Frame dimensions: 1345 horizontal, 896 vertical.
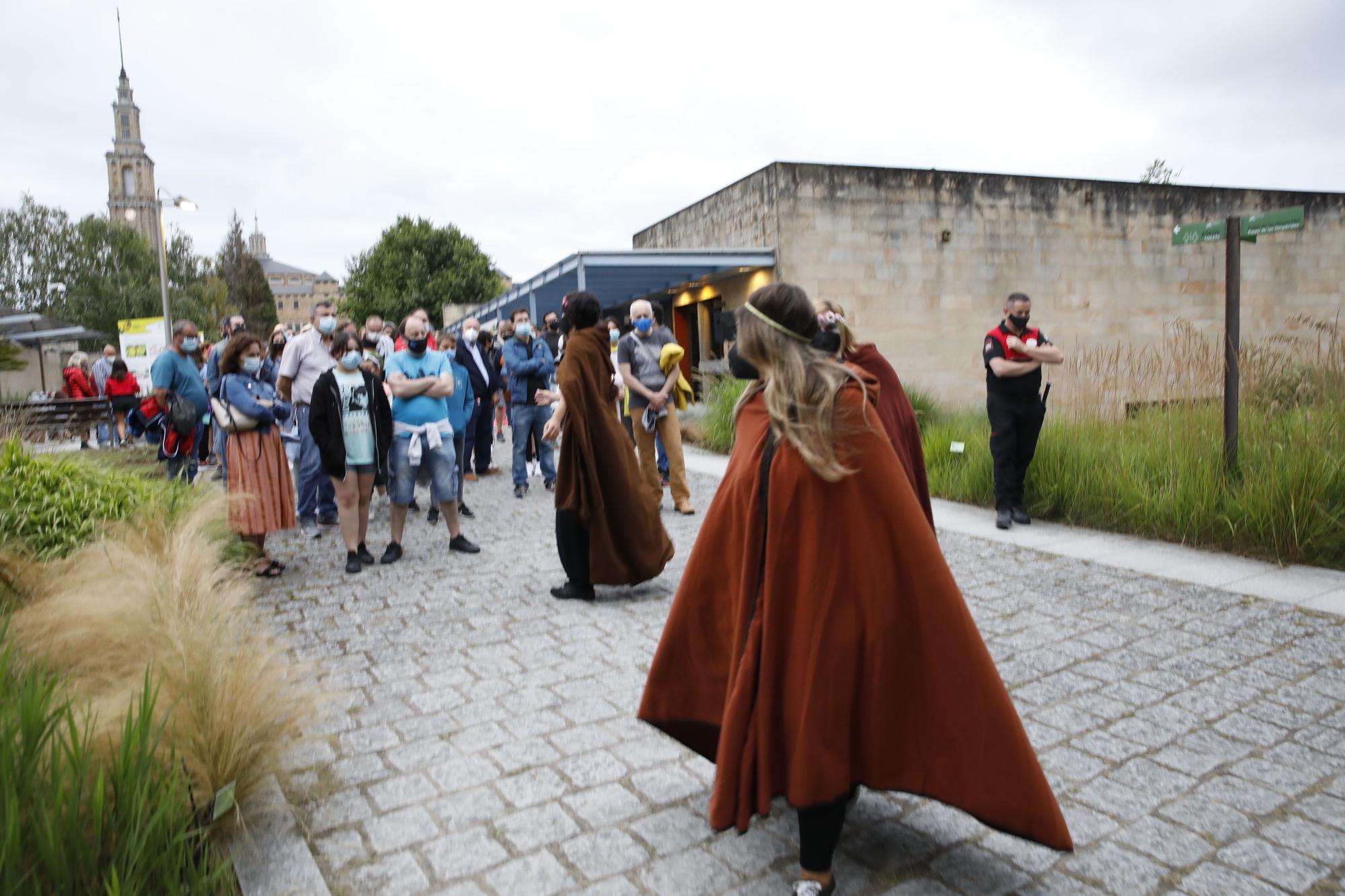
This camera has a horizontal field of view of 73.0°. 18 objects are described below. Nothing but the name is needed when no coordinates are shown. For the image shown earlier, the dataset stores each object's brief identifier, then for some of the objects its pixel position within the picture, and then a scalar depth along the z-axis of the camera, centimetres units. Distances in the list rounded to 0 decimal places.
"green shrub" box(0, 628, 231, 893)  219
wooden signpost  683
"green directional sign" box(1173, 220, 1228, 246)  721
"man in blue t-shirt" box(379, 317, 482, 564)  730
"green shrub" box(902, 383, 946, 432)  1290
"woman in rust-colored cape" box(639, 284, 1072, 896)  244
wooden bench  1634
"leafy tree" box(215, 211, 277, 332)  5812
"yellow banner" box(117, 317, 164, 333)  2670
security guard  759
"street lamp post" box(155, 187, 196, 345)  2555
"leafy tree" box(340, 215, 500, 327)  4856
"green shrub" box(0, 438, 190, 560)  532
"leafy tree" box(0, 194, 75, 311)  5734
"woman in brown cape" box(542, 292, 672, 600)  586
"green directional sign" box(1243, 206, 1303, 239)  671
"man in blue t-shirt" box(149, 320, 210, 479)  859
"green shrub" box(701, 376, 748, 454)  1355
